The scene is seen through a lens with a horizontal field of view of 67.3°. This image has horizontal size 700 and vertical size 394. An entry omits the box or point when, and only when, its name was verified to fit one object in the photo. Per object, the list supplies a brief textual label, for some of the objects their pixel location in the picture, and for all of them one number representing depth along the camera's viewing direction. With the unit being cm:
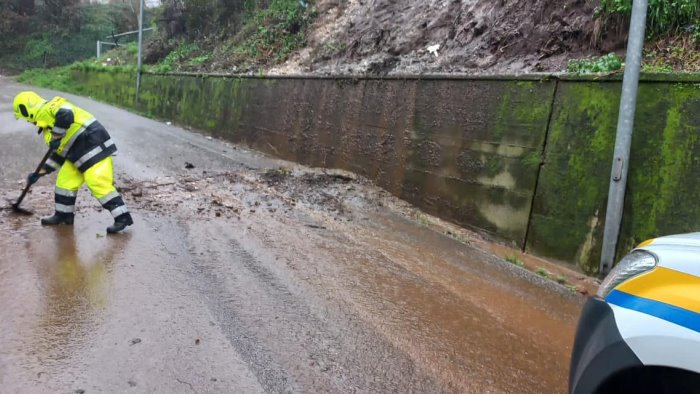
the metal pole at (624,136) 556
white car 185
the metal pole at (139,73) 2469
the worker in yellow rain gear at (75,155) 598
